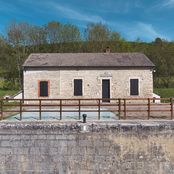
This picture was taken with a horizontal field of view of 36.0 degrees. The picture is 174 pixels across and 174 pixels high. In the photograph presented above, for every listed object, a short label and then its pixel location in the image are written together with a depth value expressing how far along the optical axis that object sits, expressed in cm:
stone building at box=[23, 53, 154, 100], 1934
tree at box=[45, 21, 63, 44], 4012
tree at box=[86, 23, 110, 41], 3916
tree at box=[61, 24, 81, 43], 3966
